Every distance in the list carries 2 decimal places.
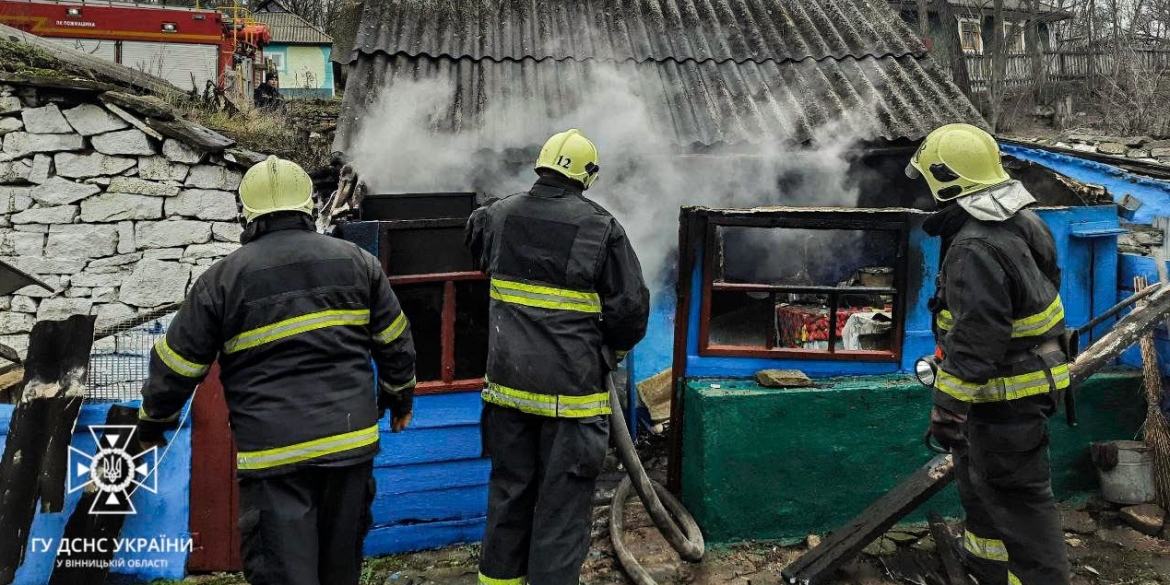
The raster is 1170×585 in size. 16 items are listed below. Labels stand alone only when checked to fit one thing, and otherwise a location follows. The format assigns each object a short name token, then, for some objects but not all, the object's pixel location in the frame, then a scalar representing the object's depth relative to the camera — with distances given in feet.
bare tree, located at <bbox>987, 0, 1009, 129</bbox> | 61.00
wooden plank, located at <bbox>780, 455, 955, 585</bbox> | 12.60
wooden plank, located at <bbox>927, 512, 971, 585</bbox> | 12.85
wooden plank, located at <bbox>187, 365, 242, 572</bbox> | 12.91
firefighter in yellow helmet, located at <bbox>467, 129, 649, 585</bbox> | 10.38
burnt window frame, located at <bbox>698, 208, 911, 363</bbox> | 14.61
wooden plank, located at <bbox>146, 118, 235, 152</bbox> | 21.75
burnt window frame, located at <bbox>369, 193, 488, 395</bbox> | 14.12
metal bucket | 15.30
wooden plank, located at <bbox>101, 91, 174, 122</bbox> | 21.45
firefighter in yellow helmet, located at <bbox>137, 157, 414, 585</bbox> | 8.77
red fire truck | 35.35
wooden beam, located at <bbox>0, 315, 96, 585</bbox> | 11.74
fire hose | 13.71
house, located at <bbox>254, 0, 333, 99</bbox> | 90.43
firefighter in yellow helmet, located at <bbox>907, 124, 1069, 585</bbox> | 9.92
